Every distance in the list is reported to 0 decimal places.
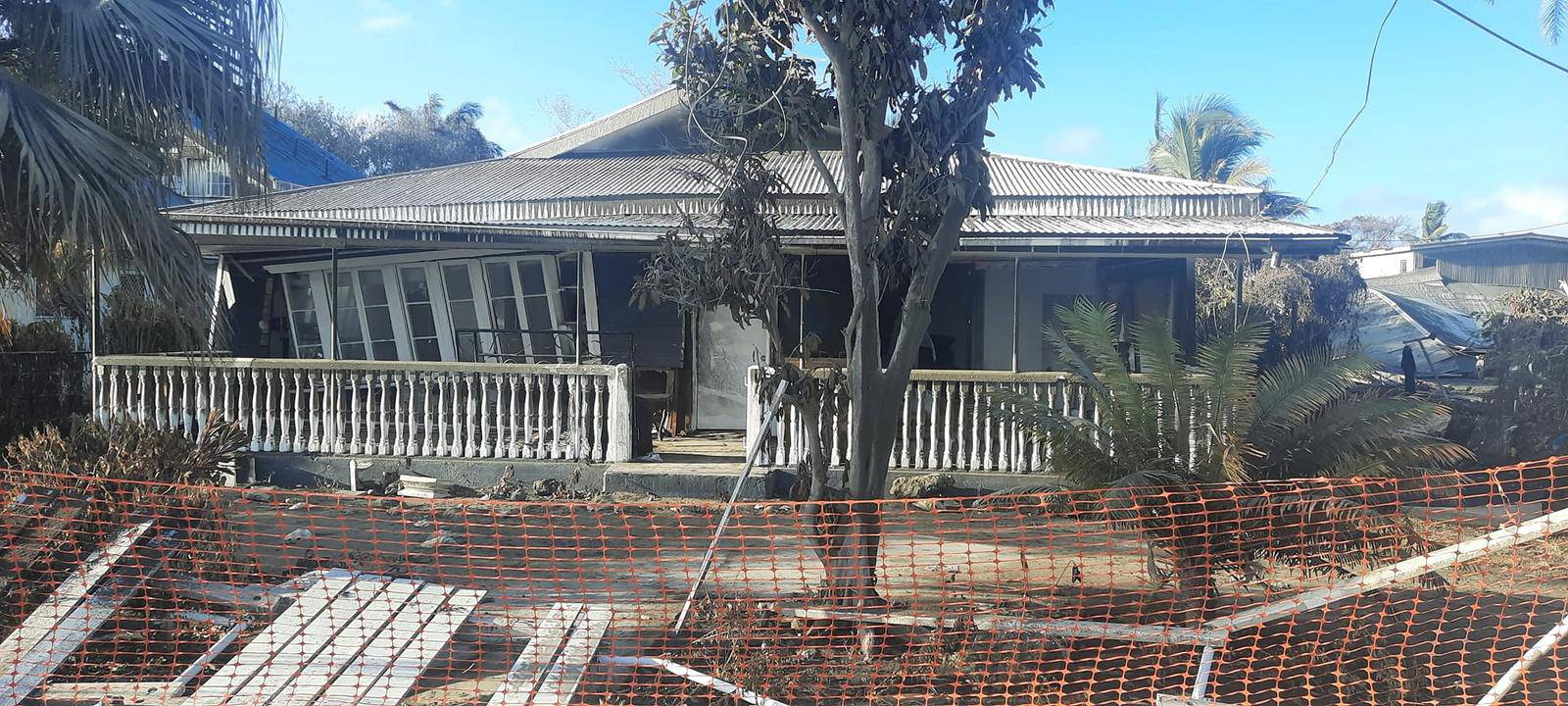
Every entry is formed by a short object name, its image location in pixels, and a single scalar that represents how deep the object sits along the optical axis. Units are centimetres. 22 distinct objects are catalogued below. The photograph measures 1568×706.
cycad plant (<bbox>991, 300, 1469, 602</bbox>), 542
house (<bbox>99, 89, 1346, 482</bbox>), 962
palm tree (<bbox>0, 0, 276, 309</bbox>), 497
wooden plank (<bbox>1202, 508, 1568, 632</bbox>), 401
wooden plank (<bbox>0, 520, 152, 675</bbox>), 497
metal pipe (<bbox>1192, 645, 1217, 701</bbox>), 449
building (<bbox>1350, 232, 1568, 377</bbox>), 1973
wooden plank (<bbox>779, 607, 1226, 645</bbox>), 489
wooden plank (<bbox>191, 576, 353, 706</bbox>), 460
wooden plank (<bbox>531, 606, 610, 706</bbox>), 461
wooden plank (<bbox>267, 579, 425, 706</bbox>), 464
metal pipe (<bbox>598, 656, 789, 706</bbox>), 450
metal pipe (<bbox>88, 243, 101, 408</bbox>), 927
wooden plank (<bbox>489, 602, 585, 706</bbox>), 462
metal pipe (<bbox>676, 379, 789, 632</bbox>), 525
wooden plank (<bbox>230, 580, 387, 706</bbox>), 461
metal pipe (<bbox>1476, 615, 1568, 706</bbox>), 393
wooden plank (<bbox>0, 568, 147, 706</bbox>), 465
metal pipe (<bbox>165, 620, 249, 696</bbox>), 468
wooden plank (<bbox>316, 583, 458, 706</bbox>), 461
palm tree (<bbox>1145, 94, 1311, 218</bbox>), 2786
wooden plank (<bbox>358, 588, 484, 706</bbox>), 464
